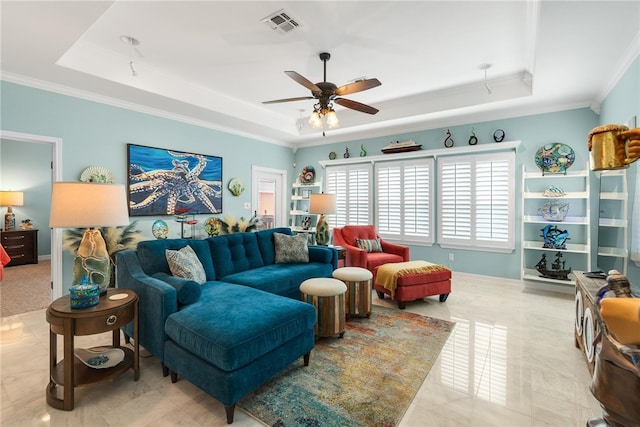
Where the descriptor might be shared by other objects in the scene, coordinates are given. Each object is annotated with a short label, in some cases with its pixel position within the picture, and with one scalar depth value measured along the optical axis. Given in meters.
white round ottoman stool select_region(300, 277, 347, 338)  2.77
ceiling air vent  2.66
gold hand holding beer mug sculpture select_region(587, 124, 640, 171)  1.74
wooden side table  1.84
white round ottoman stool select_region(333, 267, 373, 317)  3.27
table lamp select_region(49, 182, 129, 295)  1.97
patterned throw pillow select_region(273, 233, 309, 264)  3.87
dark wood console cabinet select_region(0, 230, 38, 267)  6.04
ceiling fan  2.75
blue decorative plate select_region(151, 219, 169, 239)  4.49
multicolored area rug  1.83
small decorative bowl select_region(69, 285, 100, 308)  1.91
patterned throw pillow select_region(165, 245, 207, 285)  2.65
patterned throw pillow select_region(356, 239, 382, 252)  4.79
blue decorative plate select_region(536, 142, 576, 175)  4.23
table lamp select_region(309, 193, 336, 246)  4.52
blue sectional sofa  1.79
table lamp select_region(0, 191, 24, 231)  6.23
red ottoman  3.65
